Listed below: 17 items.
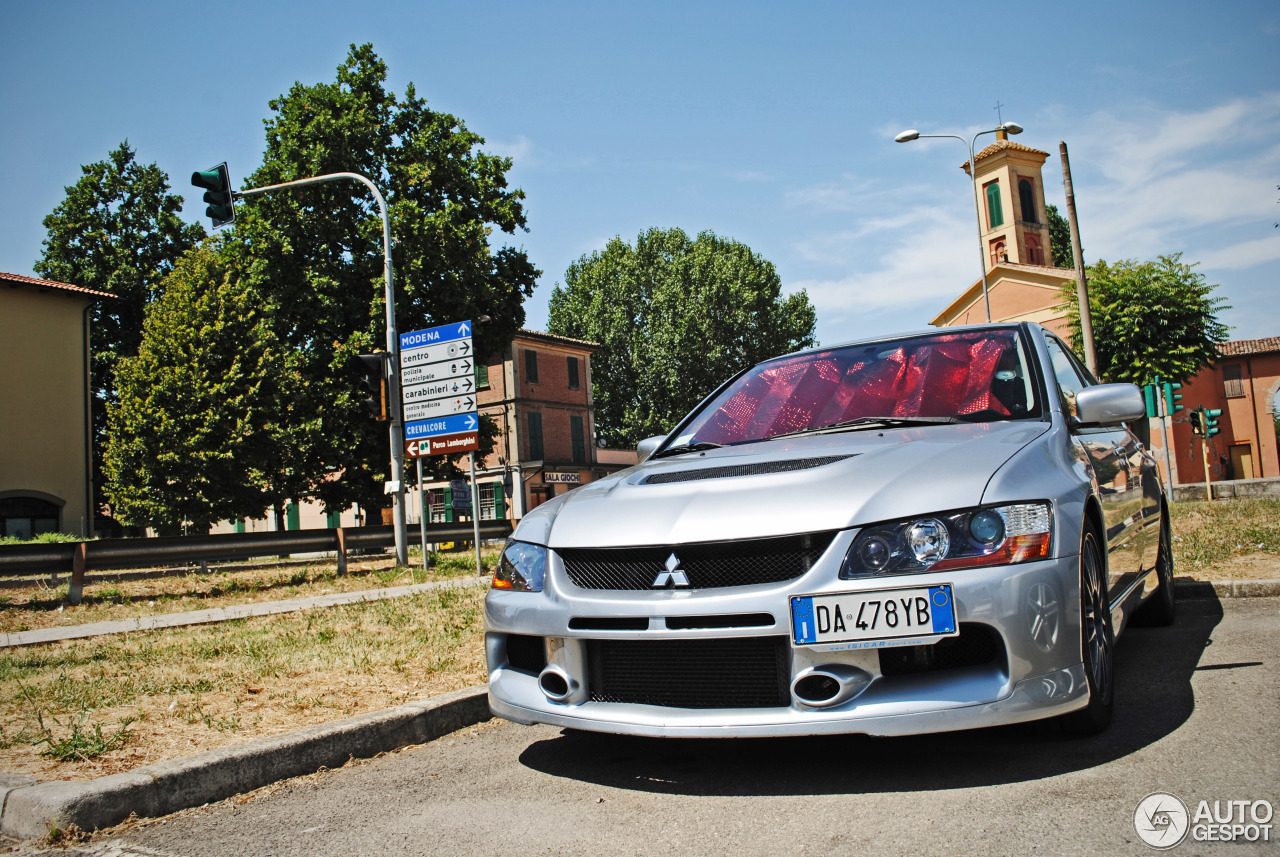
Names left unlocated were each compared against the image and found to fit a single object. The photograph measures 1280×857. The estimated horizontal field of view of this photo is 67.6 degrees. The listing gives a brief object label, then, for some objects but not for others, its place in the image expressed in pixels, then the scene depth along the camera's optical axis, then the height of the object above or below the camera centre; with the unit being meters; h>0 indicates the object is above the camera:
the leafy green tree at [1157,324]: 33.69 +5.10
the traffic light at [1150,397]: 17.25 +1.29
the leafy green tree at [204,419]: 26.06 +3.36
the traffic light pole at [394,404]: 15.59 +2.00
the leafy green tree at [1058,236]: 60.72 +15.35
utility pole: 14.97 +3.17
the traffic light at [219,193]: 13.28 +4.82
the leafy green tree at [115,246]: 35.53 +11.44
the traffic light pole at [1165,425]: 17.50 +0.80
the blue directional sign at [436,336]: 11.81 +2.39
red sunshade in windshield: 4.00 +0.45
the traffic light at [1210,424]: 20.19 +0.85
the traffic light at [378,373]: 14.29 +2.33
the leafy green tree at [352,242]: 24.88 +7.52
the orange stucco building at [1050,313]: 48.12 +9.21
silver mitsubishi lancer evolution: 2.74 -0.29
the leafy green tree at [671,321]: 46.34 +9.12
